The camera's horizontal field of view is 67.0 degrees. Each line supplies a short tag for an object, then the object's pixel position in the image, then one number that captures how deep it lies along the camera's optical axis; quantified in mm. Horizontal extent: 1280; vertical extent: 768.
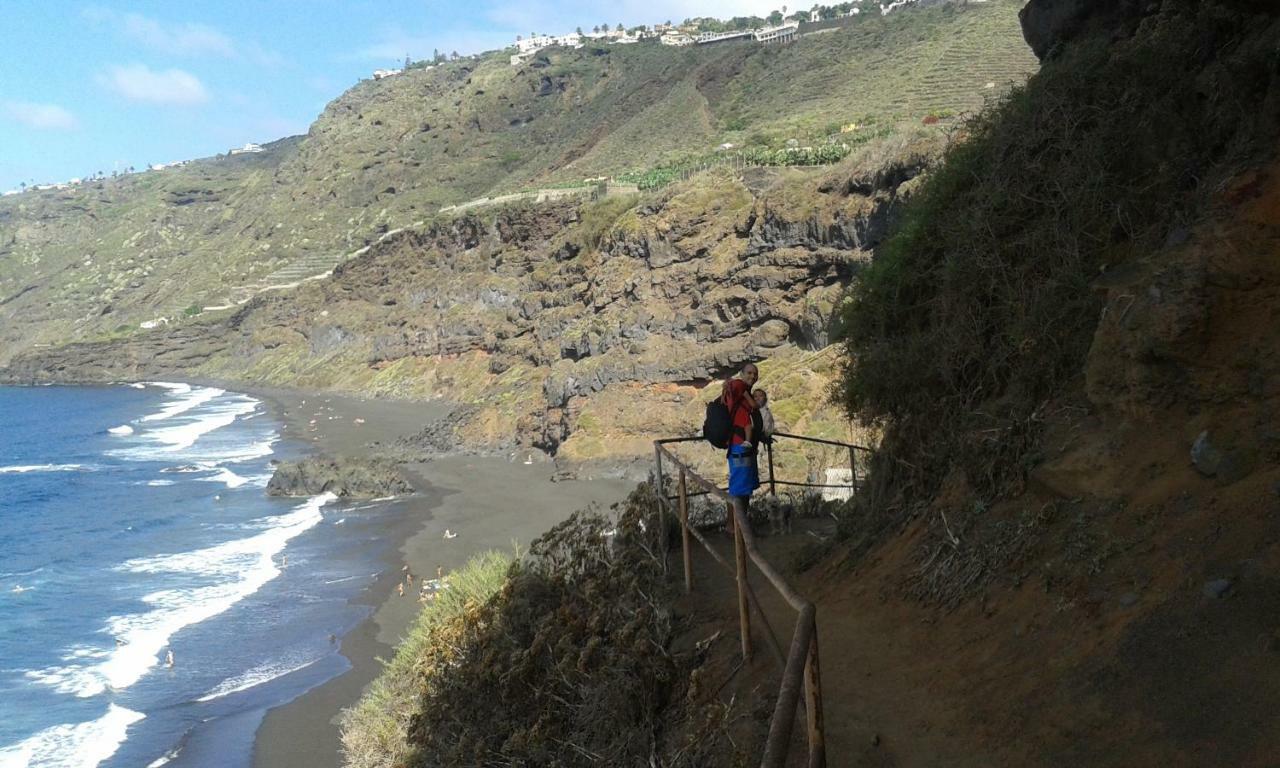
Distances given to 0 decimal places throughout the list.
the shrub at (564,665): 6141
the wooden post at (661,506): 7828
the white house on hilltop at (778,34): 100719
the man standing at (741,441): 7723
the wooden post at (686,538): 6895
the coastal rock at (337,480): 33875
